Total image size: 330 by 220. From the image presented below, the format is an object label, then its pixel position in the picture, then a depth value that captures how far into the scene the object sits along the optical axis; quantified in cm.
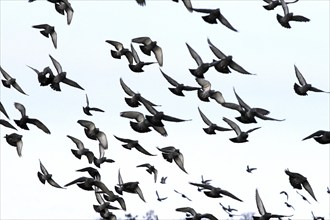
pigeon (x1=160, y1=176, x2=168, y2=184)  5767
